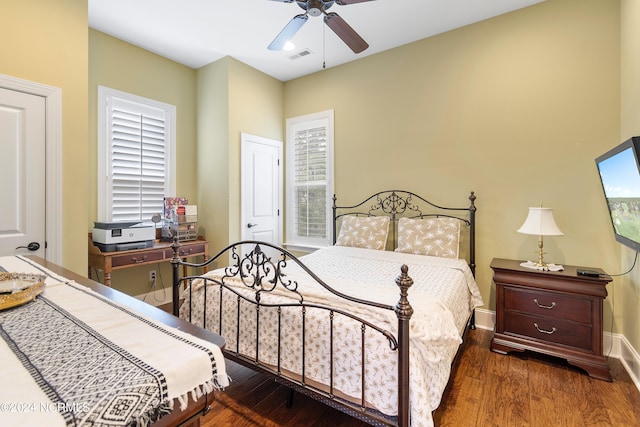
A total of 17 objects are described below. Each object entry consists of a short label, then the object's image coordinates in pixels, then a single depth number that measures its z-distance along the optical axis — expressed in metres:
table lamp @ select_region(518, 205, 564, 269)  2.41
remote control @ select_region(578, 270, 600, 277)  2.24
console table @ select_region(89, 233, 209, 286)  2.87
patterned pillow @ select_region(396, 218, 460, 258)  2.96
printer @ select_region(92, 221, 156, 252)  2.89
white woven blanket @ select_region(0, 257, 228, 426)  0.56
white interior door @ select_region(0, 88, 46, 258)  2.24
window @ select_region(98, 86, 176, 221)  3.25
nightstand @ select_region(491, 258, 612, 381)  2.22
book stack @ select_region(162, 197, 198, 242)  3.57
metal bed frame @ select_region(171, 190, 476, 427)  1.31
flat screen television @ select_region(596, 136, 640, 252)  1.70
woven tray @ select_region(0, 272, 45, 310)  1.01
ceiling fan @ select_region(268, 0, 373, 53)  2.09
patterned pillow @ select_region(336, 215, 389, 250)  3.39
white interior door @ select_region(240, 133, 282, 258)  3.95
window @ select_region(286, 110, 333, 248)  4.14
